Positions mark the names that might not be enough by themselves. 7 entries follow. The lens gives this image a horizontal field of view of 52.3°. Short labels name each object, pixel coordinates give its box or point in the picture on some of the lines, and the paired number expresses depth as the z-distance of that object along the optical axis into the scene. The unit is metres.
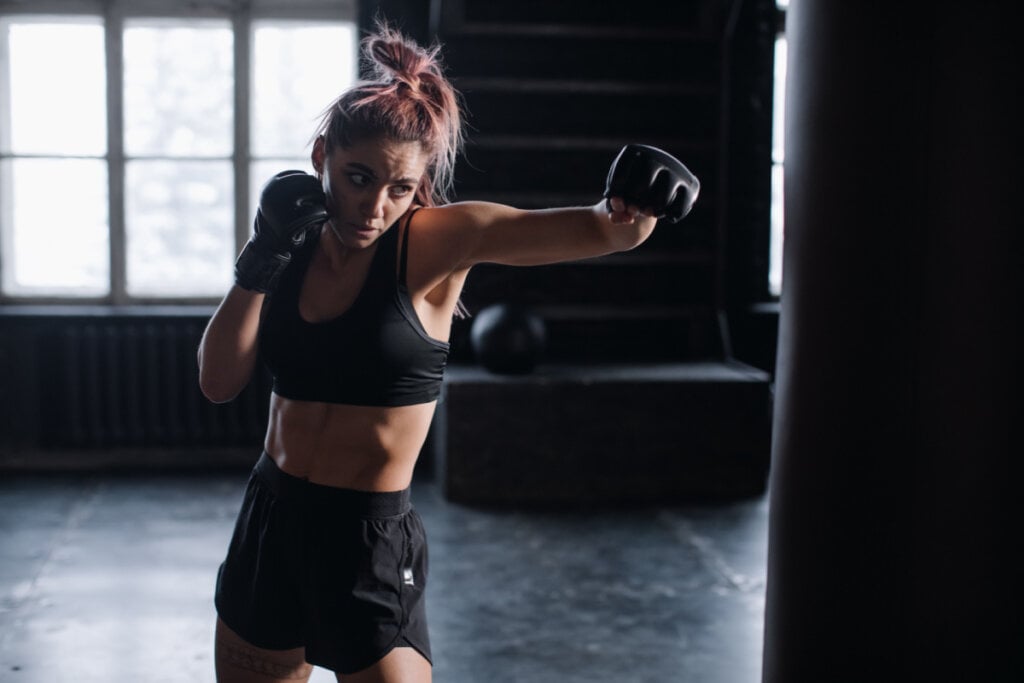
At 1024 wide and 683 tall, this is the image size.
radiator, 5.44
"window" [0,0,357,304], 5.53
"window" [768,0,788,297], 5.83
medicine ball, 4.86
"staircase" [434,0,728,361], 5.54
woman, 1.64
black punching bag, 1.48
